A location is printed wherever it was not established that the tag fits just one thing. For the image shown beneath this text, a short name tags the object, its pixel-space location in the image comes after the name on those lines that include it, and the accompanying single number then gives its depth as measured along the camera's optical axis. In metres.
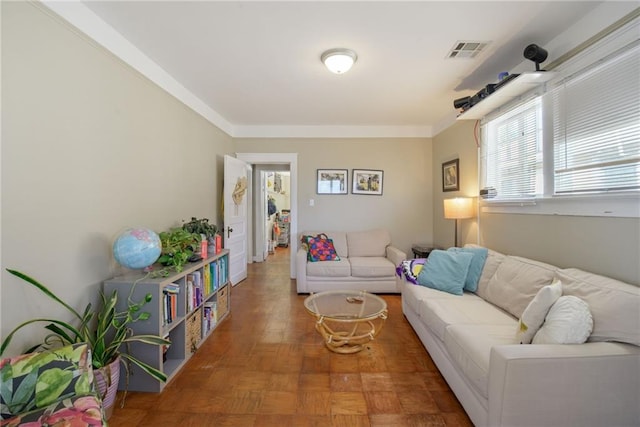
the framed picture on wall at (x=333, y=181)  4.32
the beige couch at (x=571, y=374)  1.19
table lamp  3.00
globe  1.72
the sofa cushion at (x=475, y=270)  2.38
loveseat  3.55
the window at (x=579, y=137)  1.50
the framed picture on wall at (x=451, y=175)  3.48
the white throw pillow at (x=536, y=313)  1.40
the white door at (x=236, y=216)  3.70
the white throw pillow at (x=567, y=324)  1.28
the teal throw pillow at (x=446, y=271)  2.37
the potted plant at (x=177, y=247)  2.04
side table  3.81
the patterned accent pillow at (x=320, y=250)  3.70
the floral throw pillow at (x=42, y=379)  0.99
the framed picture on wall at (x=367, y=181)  4.32
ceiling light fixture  2.10
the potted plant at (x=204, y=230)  2.59
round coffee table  2.14
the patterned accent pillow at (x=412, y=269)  2.61
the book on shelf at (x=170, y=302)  1.84
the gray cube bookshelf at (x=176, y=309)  1.74
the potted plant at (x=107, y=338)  1.43
